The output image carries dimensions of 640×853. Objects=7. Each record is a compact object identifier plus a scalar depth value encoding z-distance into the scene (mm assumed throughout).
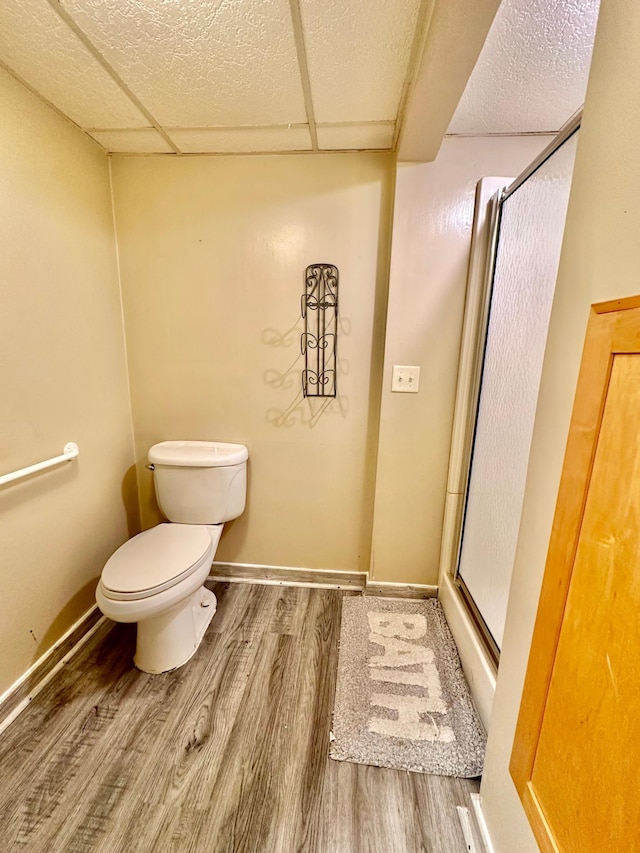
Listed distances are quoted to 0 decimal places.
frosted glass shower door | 1049
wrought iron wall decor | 1644
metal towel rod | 1172
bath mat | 1149
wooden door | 503
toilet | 1279
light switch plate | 1622
